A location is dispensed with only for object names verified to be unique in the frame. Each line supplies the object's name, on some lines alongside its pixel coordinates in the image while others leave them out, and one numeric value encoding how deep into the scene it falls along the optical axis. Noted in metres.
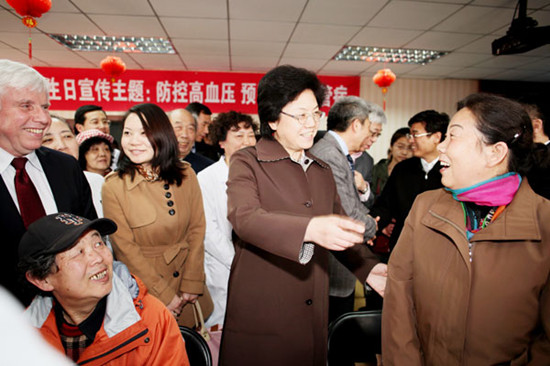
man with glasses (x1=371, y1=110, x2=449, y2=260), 2.34
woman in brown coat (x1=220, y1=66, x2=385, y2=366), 1.18
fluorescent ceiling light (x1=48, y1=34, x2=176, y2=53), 4.60
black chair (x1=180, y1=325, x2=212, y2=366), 1.18
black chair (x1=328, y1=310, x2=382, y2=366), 1.33
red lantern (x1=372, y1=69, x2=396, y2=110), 5.01
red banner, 5.84
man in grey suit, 1.82
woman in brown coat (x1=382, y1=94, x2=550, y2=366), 0.92
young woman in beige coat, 1.62
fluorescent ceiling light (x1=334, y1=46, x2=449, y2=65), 4.96
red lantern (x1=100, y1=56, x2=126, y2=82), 4.55
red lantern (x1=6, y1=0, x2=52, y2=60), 2.72
